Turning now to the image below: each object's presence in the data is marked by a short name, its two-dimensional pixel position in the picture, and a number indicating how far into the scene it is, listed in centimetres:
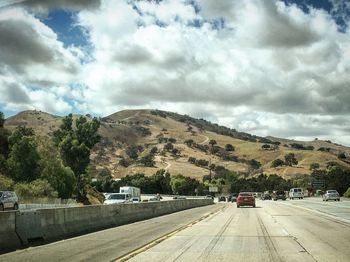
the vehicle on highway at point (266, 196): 10116
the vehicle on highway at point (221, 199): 10188
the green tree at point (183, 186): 14938
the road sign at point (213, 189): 12800
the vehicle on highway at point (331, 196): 7094
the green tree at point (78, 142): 10031
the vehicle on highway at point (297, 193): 8876
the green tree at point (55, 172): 7537
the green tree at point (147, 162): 19314
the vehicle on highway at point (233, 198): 9450
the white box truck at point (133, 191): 5784
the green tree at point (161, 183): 15600
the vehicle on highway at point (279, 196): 9125
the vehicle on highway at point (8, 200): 3056
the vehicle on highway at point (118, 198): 4238
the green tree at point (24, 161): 7438
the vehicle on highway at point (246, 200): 5134
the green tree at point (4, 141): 8527
